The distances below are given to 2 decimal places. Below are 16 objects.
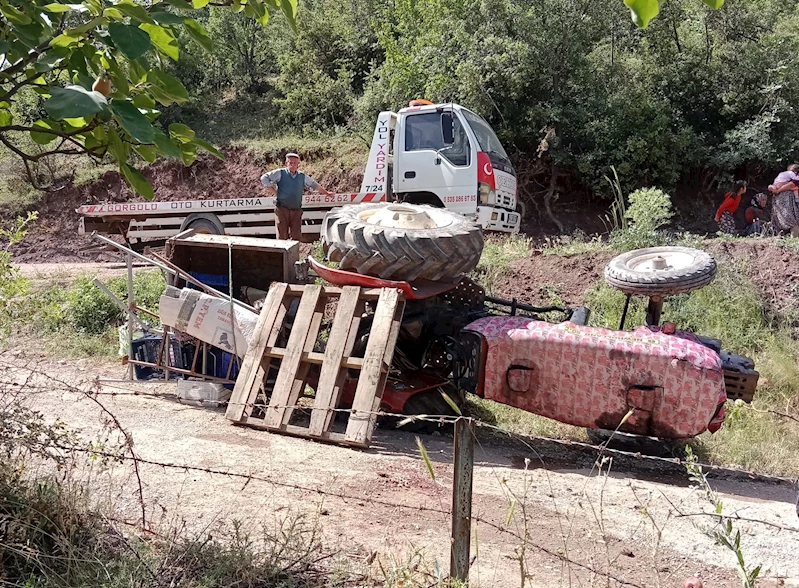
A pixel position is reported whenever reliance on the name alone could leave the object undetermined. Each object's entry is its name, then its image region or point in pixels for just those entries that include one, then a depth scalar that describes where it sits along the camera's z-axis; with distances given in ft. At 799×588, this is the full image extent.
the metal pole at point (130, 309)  22.58
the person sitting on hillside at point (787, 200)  33.37
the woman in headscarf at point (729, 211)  41.24
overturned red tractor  15.96
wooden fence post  8.96
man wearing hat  31.45
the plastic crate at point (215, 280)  24.66
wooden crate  23.64
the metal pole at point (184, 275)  20.31
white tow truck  37.35
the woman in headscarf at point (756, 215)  39.70
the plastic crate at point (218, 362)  21.26
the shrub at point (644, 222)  30.35
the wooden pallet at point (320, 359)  16.66
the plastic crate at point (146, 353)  23.43
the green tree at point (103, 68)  6.39
